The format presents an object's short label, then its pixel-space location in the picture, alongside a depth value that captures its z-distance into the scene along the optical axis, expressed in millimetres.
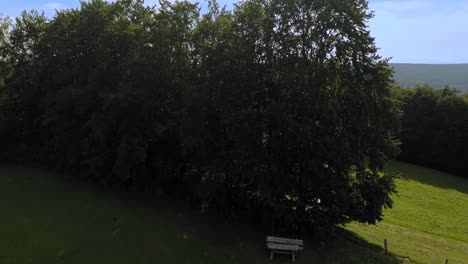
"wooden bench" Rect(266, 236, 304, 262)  18173
